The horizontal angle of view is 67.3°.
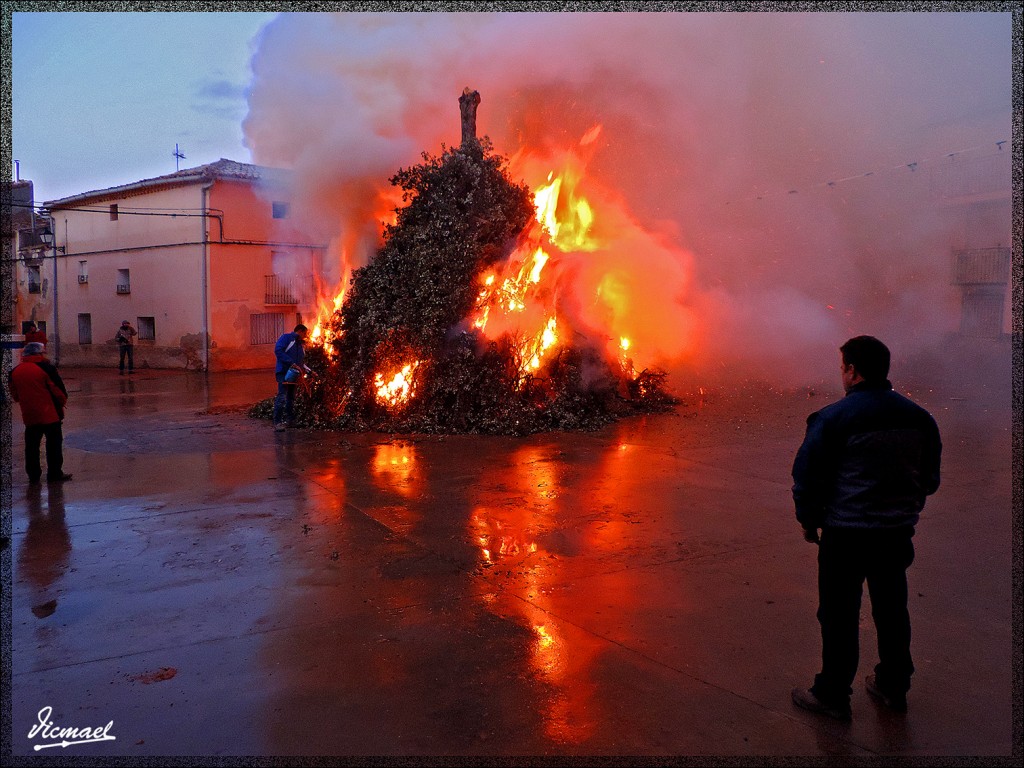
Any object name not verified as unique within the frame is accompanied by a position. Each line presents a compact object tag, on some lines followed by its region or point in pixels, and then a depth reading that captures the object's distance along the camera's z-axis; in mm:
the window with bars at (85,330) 29369
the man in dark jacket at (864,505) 3178
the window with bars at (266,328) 26438
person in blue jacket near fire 11203
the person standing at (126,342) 24234
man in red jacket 7781
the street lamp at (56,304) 29250
